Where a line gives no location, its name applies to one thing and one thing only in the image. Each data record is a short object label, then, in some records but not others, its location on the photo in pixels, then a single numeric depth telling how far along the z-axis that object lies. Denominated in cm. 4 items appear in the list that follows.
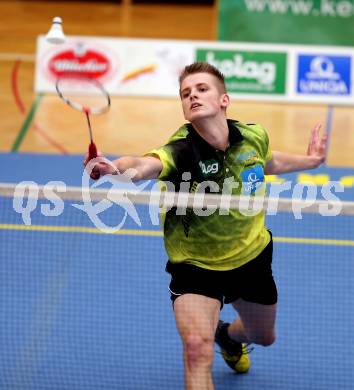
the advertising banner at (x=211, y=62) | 2318
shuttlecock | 1200
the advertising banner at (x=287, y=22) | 2409
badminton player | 956
